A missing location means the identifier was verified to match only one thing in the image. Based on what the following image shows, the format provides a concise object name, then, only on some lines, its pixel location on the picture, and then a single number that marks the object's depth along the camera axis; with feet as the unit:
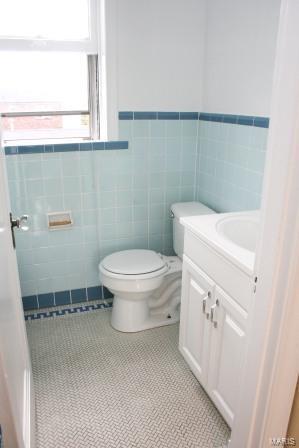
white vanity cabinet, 4.73
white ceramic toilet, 7.08
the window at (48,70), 6.87
